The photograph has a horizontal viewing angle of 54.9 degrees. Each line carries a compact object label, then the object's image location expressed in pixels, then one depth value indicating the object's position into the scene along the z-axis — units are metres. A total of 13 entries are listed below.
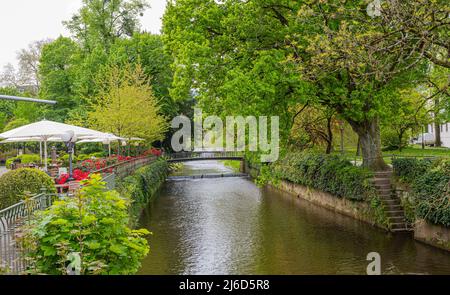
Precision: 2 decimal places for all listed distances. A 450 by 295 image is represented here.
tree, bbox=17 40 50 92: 53.16
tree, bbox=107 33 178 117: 39.78
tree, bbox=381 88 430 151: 20.12
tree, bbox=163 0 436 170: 16.08
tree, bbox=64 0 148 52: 40.84
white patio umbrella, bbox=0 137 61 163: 17.86
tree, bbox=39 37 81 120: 40.38
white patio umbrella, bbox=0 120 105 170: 14.72
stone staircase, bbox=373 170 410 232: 17.00
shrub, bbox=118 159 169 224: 18.50
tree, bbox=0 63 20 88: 57.19
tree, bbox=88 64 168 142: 27.47
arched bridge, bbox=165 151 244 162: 46.59
